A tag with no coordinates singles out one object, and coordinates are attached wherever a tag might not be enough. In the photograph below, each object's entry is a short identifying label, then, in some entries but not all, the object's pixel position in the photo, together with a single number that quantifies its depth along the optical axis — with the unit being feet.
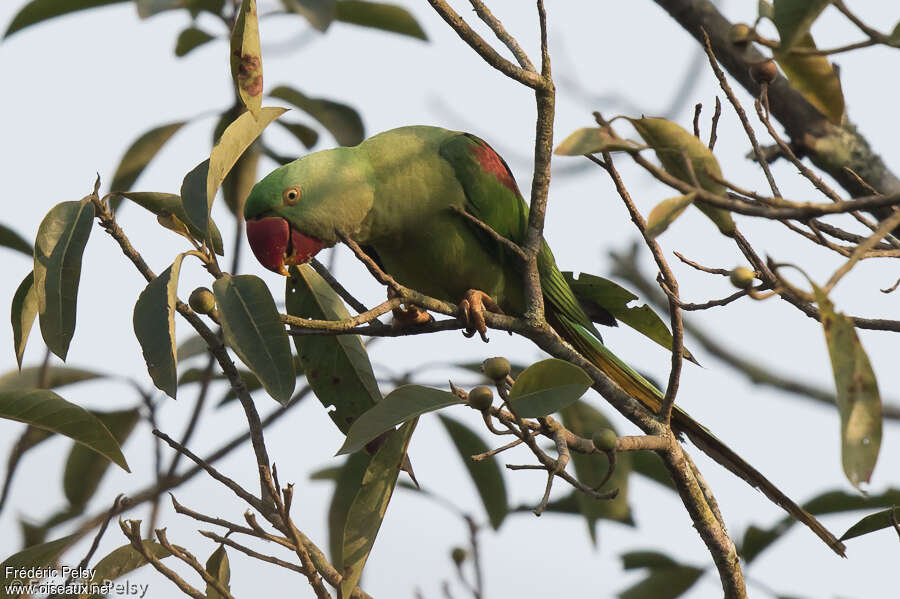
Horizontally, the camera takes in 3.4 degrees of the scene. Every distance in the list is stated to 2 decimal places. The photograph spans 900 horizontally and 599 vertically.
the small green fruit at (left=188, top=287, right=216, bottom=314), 33.29
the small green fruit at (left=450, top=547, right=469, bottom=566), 34.65
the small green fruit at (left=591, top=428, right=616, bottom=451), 33.15
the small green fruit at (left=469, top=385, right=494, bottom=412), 33.14
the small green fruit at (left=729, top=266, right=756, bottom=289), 32.86
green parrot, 34.46
